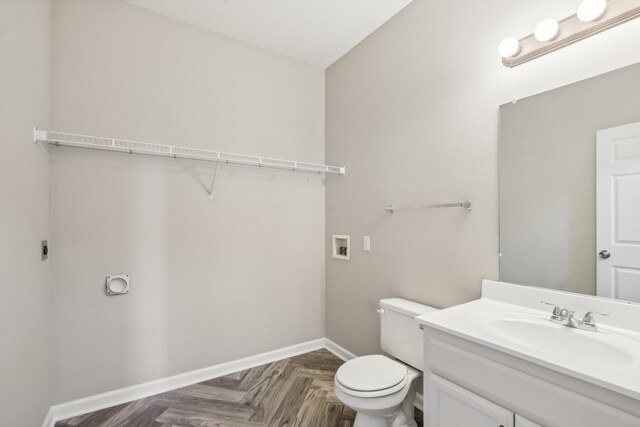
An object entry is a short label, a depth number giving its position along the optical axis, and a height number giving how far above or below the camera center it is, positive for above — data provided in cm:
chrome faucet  114 -44
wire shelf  173 +44
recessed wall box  259 -32
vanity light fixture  112 +78
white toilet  147 -89
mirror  115 +11
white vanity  82 -52
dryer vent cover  195 -49
